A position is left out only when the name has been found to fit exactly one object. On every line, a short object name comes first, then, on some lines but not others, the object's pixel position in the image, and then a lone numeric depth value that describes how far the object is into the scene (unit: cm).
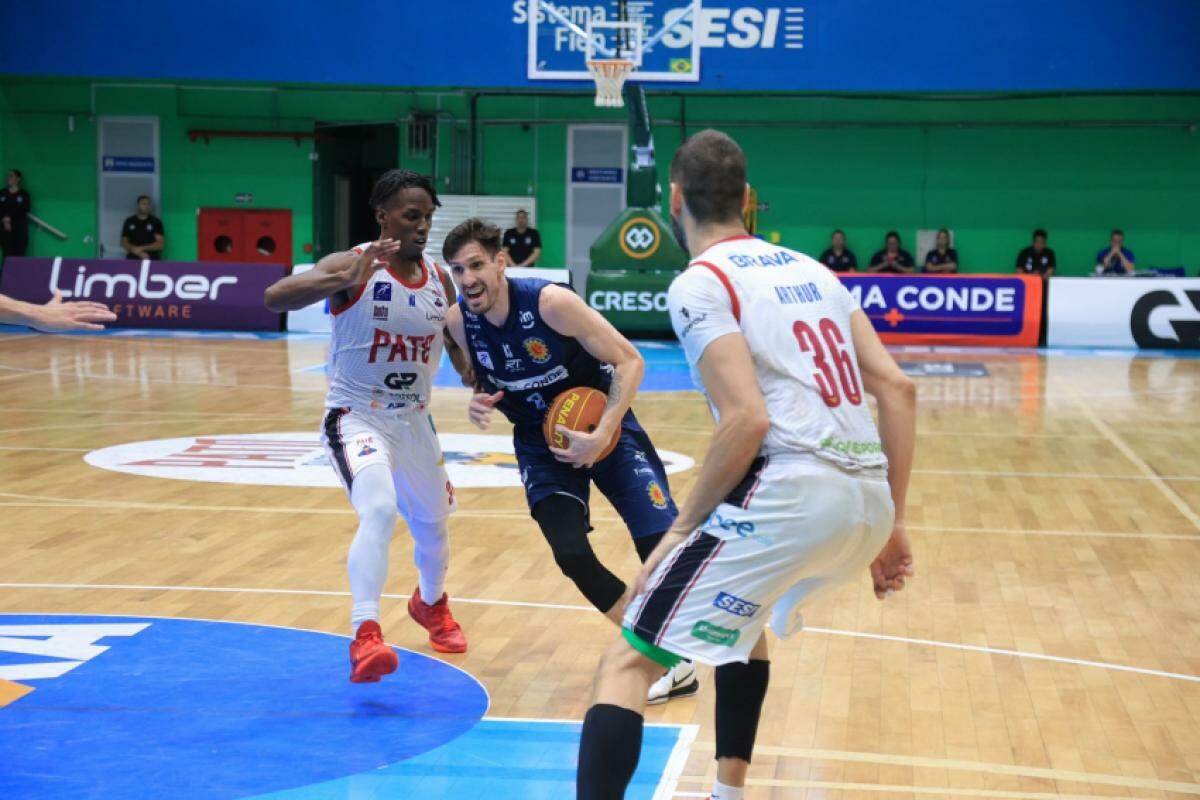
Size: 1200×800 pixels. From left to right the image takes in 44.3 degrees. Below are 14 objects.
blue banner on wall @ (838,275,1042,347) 2286
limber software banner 2352
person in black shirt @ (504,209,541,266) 2648
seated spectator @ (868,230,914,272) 2564
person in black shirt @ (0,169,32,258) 2778
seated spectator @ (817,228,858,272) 2605
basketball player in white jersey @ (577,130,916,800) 360
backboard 2320
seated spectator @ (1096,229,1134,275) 2556
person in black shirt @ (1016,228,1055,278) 2620
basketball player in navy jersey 550
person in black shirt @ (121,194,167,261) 2792
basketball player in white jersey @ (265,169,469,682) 573
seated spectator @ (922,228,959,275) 2583
